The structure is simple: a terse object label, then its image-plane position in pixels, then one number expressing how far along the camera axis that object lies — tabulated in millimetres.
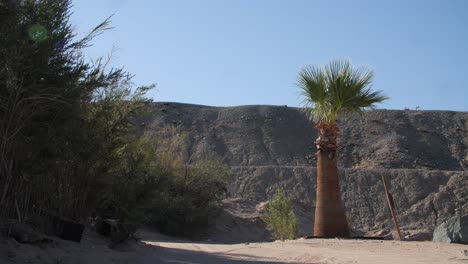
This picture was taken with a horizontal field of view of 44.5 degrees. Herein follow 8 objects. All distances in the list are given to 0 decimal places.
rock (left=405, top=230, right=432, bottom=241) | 20844
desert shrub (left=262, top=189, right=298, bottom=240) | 21766
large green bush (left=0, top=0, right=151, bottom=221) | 9680
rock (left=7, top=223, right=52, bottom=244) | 9984
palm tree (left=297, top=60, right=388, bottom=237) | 17922
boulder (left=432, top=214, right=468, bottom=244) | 14859
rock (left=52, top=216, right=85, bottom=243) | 11922
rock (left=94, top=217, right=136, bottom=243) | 13430
